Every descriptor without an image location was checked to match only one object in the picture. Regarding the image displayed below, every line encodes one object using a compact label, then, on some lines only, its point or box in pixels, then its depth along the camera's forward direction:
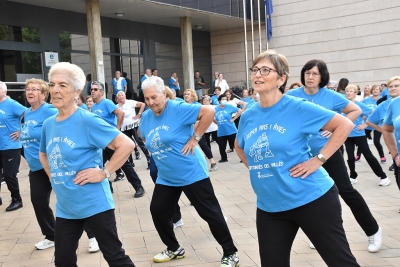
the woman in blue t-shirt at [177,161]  3.77
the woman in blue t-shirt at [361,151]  7.14
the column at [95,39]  15.19
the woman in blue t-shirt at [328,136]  3.85
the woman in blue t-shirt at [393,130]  3.89
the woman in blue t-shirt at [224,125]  10.91
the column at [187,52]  19.45
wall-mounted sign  16.12
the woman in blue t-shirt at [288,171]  2.43
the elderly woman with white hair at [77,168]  2.79
